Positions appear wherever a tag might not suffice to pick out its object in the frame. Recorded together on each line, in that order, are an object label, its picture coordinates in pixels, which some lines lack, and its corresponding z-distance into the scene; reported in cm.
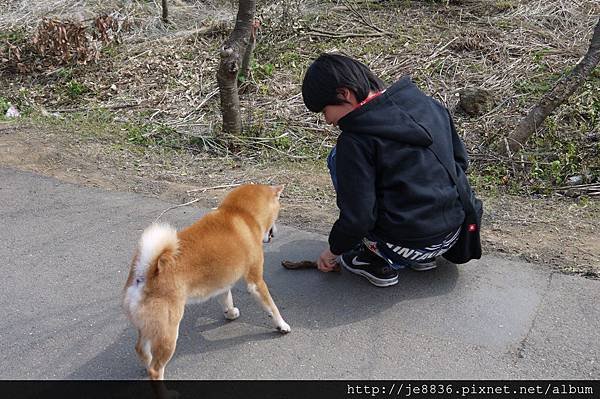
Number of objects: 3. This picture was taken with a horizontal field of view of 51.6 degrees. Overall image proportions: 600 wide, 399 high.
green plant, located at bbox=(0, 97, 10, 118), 783
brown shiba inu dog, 280
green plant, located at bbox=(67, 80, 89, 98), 842
